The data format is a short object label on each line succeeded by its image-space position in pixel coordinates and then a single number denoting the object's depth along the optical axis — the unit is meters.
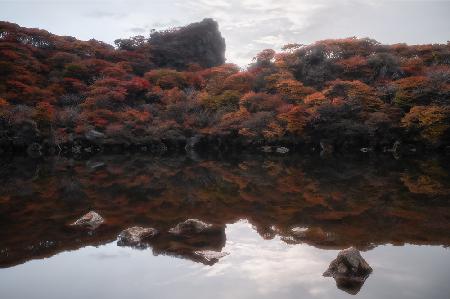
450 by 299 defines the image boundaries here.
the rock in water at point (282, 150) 30.91
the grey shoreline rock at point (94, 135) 33.38
